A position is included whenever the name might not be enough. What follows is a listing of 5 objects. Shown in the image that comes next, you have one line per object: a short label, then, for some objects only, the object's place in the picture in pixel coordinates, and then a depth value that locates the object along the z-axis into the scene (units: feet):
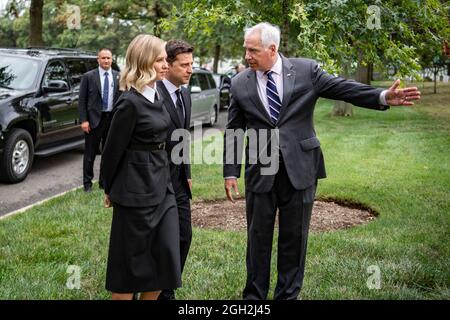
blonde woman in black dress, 11.84
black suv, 29.78
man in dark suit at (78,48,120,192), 28.12
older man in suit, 13.61
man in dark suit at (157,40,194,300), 13.83
